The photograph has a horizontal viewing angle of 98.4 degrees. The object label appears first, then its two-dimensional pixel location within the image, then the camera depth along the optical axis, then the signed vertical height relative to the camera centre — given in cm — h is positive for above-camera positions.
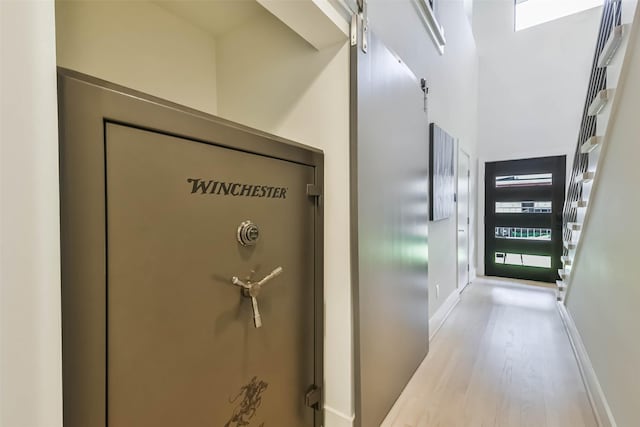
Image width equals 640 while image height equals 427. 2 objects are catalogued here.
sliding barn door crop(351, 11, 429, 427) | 135 -8
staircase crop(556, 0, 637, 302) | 136 +61
